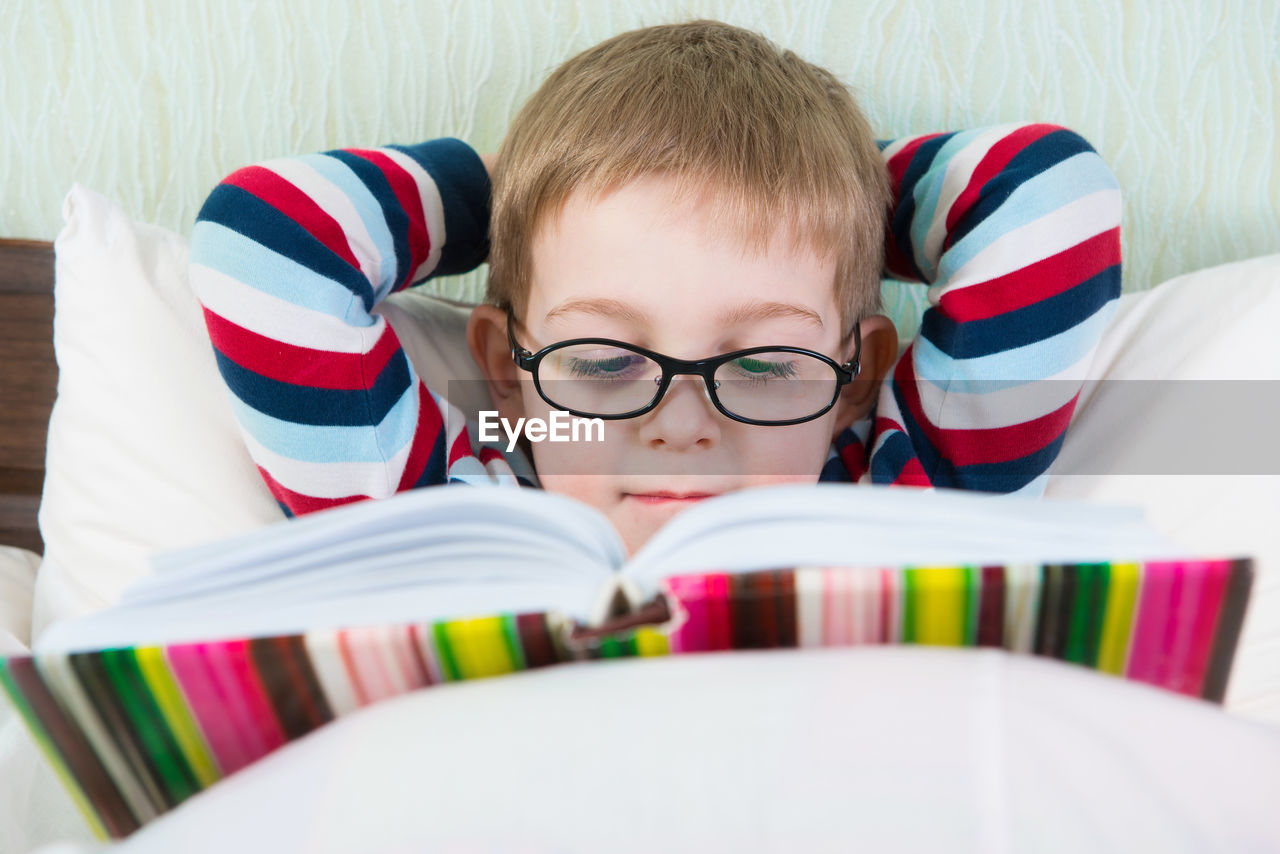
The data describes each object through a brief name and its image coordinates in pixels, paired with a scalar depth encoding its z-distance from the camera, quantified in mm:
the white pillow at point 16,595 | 755
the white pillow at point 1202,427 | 674
